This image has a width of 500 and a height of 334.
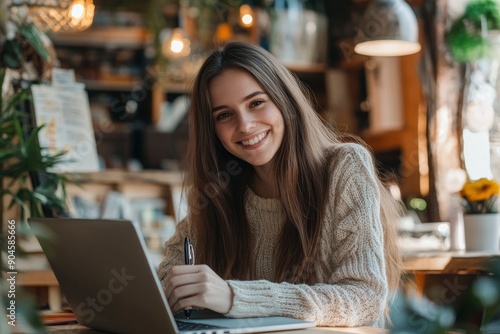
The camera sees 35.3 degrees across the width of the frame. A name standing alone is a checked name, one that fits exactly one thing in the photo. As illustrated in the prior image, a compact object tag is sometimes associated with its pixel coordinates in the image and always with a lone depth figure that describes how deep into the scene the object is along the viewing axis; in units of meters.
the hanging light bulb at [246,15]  4.68
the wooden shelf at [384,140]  4.94
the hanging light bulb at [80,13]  3.46
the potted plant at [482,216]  3.11
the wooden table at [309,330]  1.38
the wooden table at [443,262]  2.84
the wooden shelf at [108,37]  6.13
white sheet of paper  3.20
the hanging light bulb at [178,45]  5.09
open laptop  1.24
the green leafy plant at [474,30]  3.82
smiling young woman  1.70
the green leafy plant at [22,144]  2.75
